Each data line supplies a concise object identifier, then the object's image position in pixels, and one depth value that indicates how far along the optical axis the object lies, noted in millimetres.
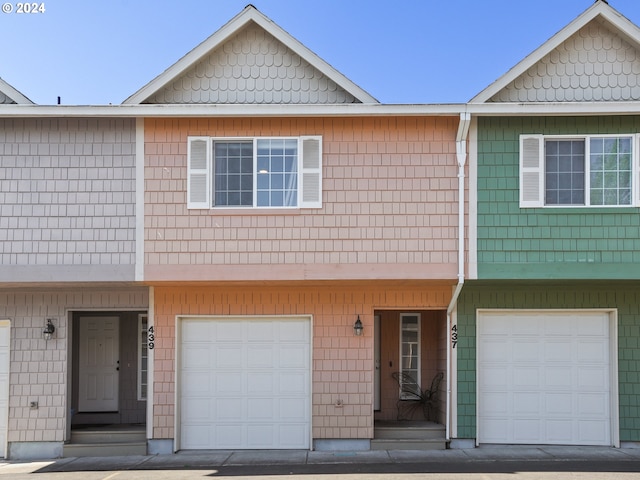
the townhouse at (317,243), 11273
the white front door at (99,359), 13719
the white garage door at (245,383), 11891
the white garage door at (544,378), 11750
